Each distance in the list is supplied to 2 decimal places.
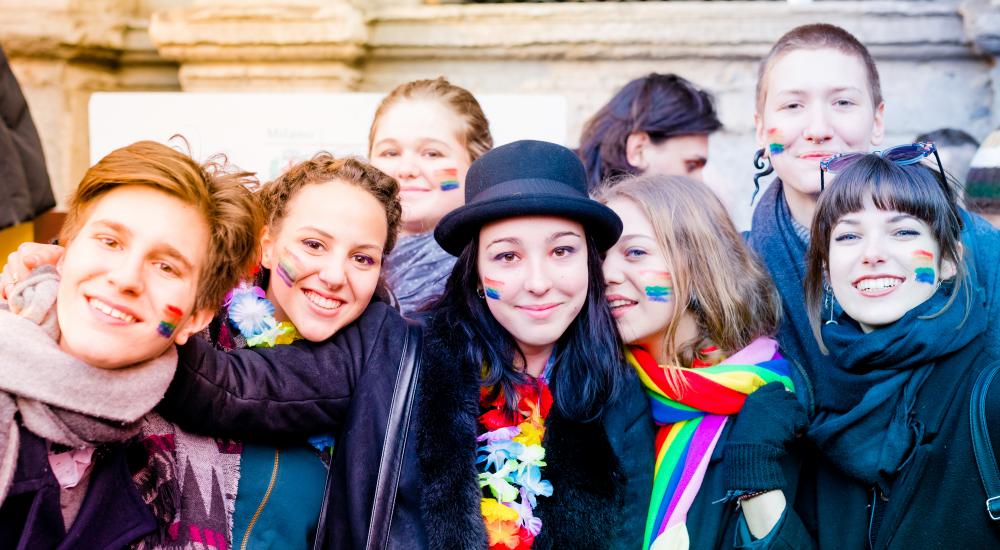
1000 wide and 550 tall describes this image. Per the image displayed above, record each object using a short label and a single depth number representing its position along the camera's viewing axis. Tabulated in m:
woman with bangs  2.03
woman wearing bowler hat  2.06
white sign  3.72
